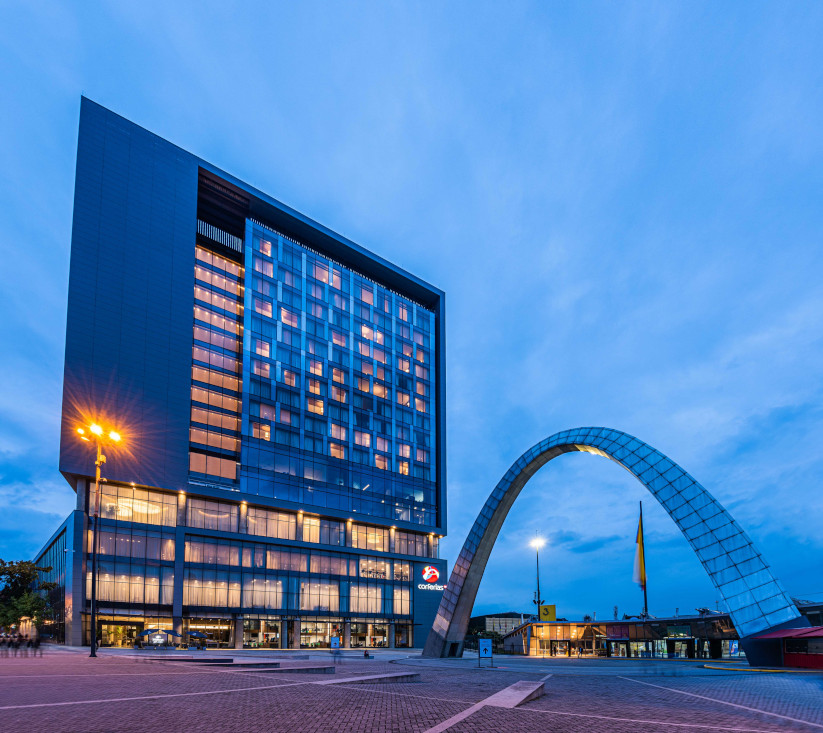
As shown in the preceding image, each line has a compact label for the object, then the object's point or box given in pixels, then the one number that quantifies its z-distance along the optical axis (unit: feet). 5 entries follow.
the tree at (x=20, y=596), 242.58
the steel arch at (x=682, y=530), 113.80
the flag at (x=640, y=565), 212.23
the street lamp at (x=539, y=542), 262.18
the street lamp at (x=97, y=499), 124.50
